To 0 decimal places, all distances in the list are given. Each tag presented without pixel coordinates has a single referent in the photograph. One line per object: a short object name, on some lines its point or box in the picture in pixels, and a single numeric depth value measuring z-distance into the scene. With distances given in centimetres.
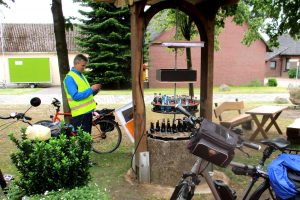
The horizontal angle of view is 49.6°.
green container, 2925
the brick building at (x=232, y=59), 2862
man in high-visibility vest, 524
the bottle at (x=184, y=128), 489
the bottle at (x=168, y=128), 483
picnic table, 730
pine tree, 2256
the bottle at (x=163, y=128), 485
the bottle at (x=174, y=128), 482
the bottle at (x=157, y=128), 488
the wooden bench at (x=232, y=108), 731
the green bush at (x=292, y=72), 4288
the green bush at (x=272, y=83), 3056
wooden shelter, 460
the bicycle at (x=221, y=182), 279
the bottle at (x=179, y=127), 487
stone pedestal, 464
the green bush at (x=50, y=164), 263
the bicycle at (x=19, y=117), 399
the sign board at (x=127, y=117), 550
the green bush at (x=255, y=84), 3041
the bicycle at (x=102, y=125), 666
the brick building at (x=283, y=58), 4591
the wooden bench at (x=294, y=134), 700
